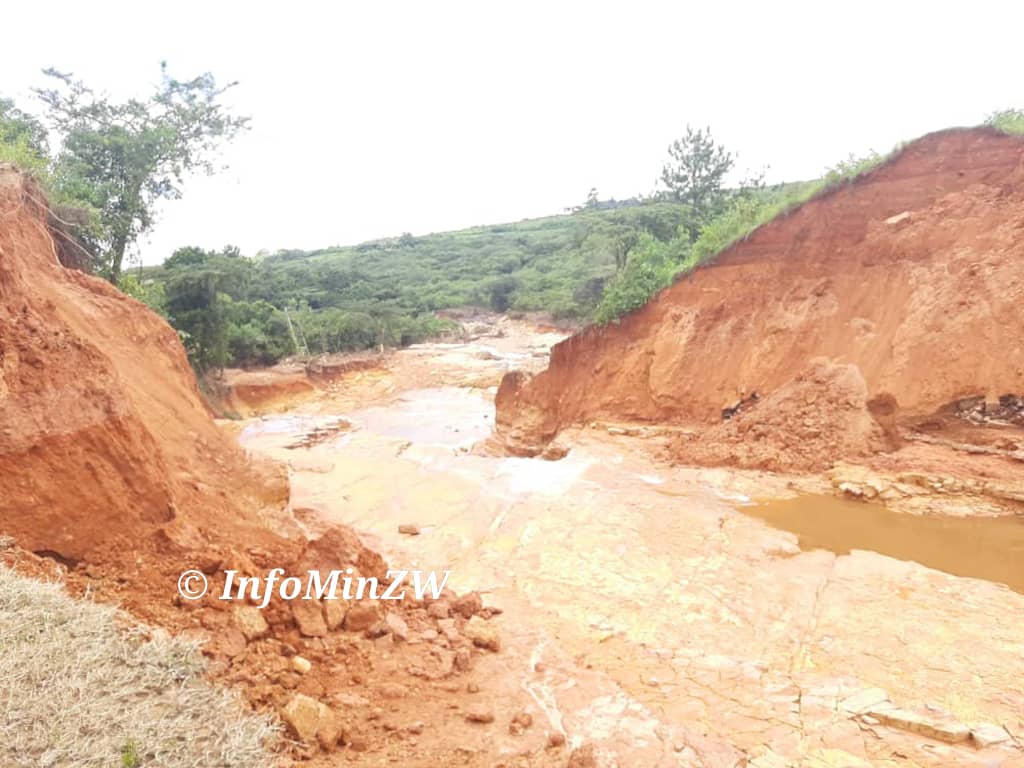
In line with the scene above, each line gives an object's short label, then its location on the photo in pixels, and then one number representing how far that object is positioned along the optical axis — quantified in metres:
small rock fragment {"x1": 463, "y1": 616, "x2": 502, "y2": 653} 4.17
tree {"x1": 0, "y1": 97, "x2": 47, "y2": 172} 7.49
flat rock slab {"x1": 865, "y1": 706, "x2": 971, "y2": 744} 3.37
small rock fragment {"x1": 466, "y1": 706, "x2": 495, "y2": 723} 3.32
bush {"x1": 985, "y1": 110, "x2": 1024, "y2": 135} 9.67
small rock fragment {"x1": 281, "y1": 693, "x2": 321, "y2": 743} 2.83
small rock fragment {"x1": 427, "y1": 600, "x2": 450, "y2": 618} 4.39
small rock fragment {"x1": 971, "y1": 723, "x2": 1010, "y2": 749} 3.32
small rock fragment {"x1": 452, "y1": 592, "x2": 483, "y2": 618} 4.58
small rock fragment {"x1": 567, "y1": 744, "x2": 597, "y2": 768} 3.01
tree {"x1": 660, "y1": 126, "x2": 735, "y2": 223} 27.14
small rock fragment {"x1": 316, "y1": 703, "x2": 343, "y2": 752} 2.84
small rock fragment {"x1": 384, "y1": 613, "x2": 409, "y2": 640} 3.94
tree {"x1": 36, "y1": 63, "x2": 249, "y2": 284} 14.16
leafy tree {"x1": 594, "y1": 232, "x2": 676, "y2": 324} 13.73
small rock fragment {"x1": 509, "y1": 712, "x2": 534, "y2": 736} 3.29
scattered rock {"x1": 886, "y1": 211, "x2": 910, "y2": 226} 10.23
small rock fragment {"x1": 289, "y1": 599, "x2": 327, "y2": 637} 3.62
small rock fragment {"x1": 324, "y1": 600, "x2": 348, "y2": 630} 3.76
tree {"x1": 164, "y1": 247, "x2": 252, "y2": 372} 20.23
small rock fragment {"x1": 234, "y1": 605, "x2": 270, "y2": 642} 3.36
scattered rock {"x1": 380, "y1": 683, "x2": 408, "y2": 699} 3.36
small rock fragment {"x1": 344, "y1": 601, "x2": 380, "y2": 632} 3.85
